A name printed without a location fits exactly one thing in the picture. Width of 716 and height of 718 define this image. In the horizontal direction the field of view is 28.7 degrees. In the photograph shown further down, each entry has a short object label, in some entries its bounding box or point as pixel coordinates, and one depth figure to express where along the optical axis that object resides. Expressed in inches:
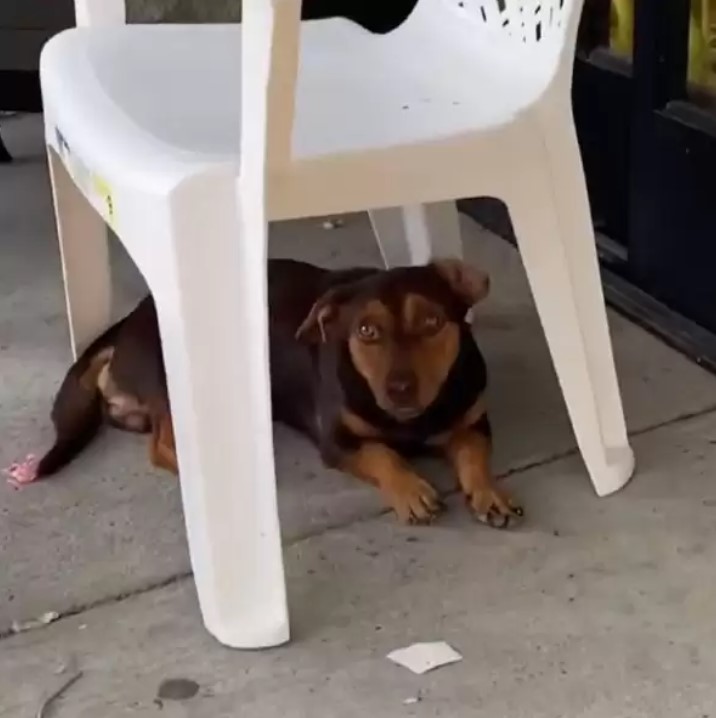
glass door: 70.7
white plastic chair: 48.4
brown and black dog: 57.4
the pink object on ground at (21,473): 61.9
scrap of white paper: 48.5
